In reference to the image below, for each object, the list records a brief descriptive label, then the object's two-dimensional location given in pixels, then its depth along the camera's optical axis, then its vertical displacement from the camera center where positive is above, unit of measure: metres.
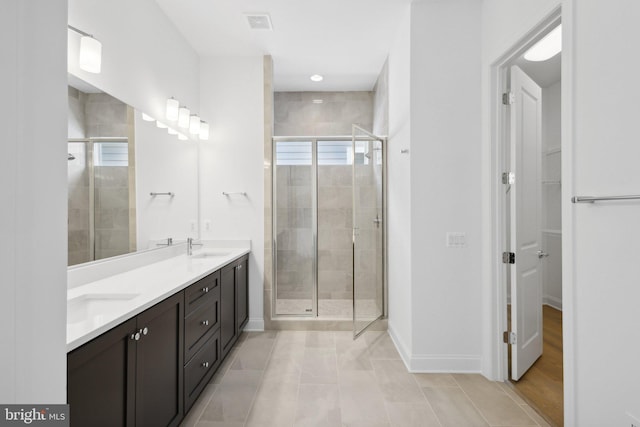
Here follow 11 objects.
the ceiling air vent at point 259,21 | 2.90 +1.70
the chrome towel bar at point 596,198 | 1.30 +0.06
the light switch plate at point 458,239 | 2.63 -0.20
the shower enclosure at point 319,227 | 3.64 -0.15
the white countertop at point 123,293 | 1.23 -0.40
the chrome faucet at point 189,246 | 3.25 -0.31
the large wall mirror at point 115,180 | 1.95 +0.24
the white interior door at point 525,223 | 2.42 -0.07
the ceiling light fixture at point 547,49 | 2.82 +1.42
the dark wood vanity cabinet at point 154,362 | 1.17 -0.68
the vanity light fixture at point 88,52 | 1.86 +0.90
